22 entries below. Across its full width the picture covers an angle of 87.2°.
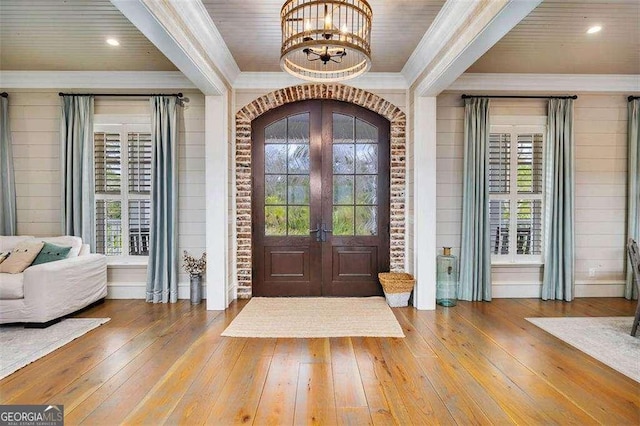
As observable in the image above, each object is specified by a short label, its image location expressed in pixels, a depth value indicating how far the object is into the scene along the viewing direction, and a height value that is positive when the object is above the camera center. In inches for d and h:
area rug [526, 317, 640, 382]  107.0 -48.5
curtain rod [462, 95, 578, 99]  177.5 +59.6
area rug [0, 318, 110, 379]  106.8 -48.6
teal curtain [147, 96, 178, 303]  171.5 +2.9
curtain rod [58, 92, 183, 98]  173.9 +59.3
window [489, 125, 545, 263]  183.2 +10.3
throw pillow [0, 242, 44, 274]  140.8 -21.6
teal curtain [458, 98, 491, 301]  174.4 +1.9
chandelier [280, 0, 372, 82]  85.9 +47.6
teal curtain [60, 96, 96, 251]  171.9 +19.8
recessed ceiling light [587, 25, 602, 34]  131.4 +71.3
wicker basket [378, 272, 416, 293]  164.4 -37.0
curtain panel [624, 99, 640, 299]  179.2 +15.6
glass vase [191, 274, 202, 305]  170.7 -41.6
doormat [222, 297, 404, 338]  132.0 -48.4
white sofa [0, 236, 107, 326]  132.6 -33.7
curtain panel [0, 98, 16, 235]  173.6 +13.6
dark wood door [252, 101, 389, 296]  183.5 +1.7
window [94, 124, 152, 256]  180.5 +13.9
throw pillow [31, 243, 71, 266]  148.6 -20.9
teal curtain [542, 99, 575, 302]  174.9 +3.6
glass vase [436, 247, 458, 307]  169.3 -35.3
